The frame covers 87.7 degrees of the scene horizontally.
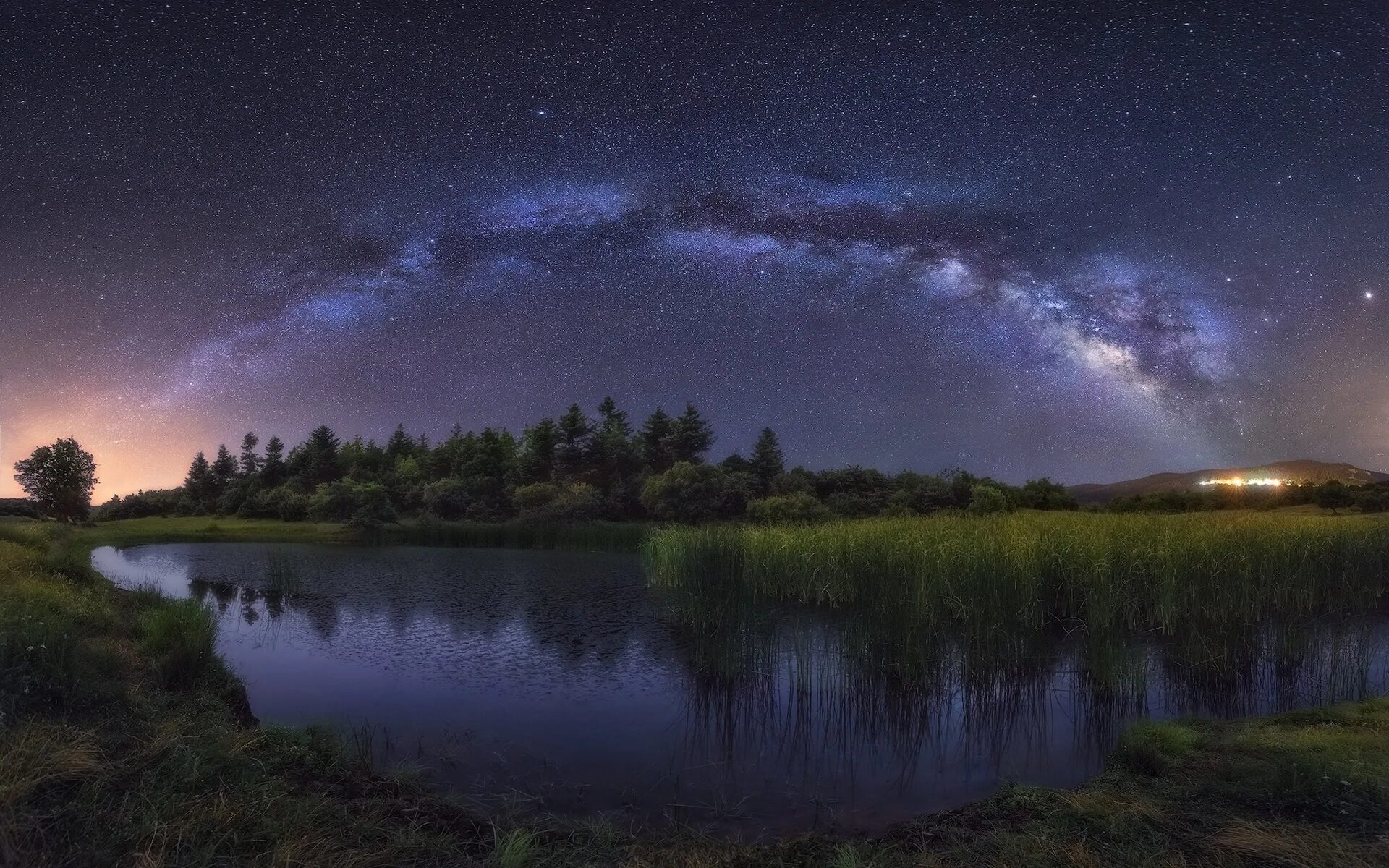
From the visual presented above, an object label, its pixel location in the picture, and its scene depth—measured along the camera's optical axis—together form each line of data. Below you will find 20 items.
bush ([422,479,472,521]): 52.53
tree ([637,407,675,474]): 62.50
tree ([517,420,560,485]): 60.34
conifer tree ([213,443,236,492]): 75.35
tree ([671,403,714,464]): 61.94
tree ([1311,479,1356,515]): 38.09
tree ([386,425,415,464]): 77.75
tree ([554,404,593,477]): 60.81
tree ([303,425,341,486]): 71.88
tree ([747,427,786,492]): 57.31
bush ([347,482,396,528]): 45.91
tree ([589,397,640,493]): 60.78
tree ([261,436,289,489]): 72.06
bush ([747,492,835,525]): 39.72
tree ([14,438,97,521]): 51.94
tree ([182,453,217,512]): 70.19
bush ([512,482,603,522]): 48.69
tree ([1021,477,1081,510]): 46.88
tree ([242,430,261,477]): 76.50
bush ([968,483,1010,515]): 42.38
